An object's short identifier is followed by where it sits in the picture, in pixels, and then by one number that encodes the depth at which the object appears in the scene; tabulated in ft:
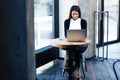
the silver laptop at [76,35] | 10.94
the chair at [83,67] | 12.86
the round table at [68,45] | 10.60
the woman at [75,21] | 12.53
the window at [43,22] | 14.48
